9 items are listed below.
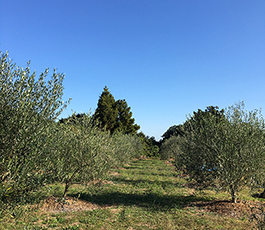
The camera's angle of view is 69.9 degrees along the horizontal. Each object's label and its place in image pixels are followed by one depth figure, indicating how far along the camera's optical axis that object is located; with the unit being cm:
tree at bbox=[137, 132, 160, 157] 6525
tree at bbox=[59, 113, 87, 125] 1472
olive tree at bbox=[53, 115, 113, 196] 1231
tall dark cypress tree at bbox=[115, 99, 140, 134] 6353
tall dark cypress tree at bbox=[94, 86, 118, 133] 5444
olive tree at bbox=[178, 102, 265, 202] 1248
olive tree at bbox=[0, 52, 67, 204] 683
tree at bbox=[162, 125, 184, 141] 8428
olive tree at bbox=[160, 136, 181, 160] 4898
